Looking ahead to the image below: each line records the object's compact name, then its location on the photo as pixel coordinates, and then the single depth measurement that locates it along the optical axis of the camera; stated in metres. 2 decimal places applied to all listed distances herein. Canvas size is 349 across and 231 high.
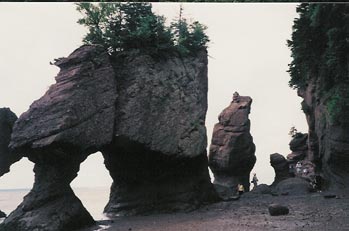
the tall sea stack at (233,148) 37.41
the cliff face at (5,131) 21.61
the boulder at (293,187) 27.84
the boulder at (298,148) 42.91
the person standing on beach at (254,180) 37.53
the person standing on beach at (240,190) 31.93
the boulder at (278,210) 15.80
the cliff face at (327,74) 18.08
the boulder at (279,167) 38.09
